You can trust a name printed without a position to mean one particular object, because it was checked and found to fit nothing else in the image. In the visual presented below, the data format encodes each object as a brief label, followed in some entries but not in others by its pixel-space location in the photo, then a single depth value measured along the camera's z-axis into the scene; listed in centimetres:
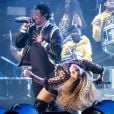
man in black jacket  904
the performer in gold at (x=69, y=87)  901
